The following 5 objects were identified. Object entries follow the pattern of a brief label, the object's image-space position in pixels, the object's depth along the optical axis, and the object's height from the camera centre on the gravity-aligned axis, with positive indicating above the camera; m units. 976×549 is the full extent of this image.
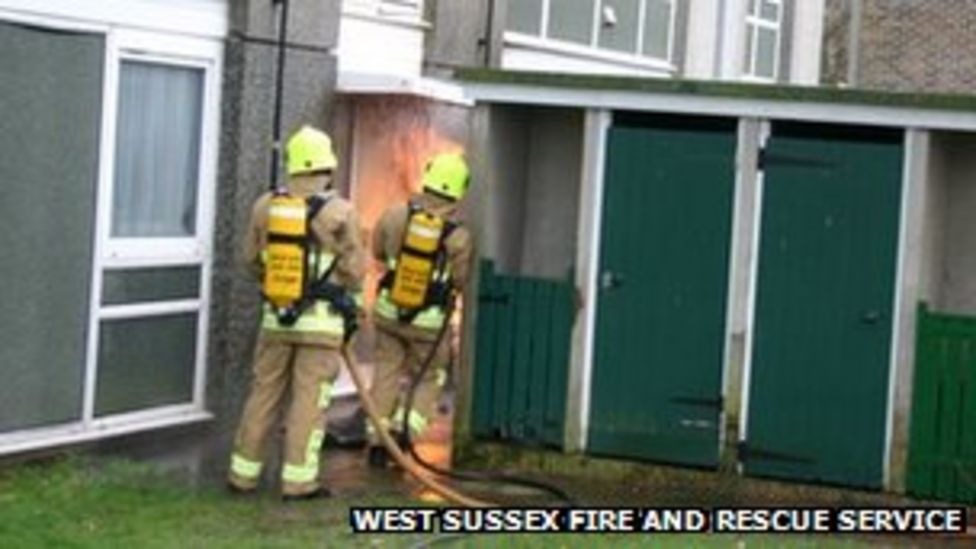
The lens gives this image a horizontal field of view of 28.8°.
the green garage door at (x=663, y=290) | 10.89 -0.48
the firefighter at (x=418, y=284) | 11.07 -0.54
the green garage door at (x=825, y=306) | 10.52 -0.49
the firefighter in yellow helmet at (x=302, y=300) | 9.91 -0.60
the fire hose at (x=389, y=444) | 10.43 -1.43
